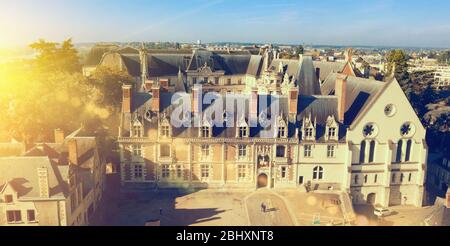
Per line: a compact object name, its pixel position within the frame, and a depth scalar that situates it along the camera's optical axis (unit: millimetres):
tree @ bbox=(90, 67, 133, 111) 53125
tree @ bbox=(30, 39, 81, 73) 59781
